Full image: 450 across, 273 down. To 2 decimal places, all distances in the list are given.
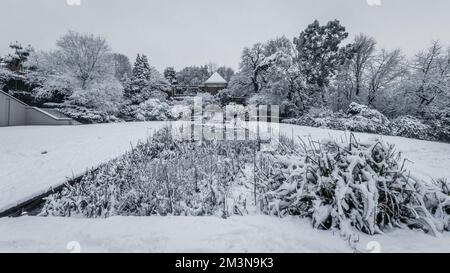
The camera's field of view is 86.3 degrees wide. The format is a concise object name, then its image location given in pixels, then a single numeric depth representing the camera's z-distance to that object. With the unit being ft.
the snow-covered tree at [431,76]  50.93
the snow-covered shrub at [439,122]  43.75
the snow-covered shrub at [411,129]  43.11
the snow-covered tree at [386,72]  64.59
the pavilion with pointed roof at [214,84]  136.81
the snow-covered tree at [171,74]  134.98
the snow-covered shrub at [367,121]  44.42
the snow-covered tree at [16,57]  76.08
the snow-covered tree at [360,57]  69.46
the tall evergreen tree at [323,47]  74.69
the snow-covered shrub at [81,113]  57.72
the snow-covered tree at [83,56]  61.26
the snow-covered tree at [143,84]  85.40
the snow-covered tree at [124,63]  149.77
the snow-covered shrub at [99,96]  57.67
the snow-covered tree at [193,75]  158.92
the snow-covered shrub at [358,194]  8.32
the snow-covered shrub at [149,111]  69.77
